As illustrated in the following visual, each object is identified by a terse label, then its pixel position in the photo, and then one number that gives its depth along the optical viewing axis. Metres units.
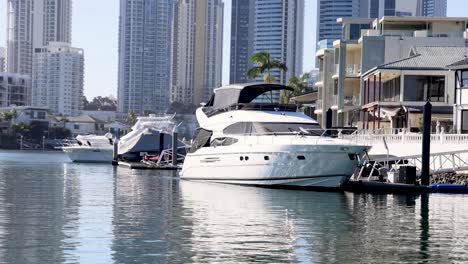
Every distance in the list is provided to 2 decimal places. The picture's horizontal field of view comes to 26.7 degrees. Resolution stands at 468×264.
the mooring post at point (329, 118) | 62.08
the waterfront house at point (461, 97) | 56.31
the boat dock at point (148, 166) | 74.64
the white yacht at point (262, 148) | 44.72
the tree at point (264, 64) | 93.94
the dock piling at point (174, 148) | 73.62
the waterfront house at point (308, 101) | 99.59
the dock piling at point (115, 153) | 90.88
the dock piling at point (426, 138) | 44.75
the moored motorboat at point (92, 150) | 104.62
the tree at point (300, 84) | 119.19
